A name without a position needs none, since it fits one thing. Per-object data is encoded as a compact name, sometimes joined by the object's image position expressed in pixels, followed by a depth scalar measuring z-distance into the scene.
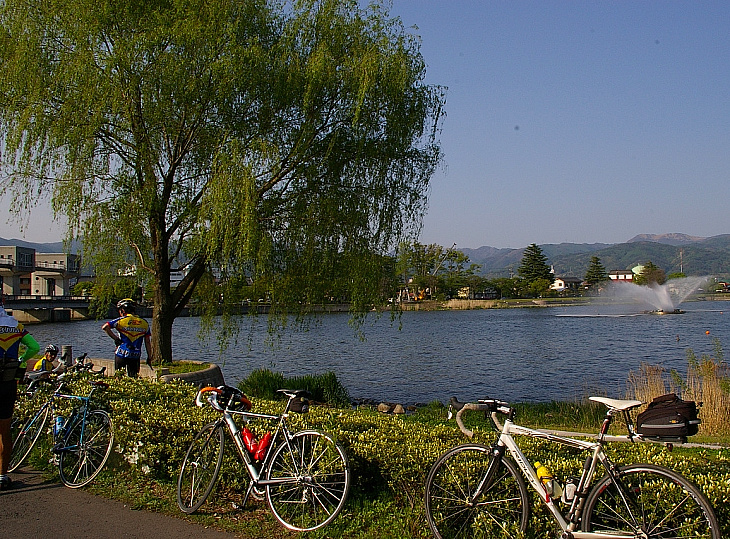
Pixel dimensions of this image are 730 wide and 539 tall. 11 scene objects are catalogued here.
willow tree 11.64
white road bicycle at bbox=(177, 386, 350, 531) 4.63
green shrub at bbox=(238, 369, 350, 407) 14.31
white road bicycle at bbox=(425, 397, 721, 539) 3.57
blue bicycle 6.06
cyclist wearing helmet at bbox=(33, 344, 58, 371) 8.64
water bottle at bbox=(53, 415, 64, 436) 6.44
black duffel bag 3.58
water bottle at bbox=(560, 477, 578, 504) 3.81
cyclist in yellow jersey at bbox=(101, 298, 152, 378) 10.11
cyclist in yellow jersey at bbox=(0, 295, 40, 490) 6.00
